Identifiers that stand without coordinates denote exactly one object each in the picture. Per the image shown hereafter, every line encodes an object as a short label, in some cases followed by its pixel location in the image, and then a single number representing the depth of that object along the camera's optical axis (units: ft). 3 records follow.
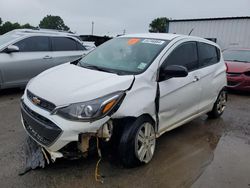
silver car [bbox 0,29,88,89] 14.23
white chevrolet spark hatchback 6.46
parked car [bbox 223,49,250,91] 18.45
